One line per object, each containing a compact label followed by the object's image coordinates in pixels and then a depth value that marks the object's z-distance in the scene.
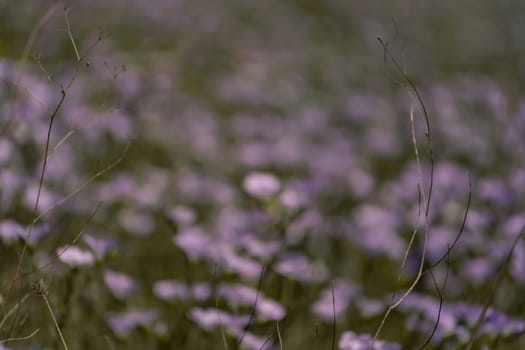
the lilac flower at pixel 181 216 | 4.99
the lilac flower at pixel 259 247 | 4.81
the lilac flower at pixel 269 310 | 4.25
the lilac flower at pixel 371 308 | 4.93
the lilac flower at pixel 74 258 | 3.93
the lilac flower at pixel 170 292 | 4.79
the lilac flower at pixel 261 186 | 5.18
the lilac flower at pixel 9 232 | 4.13
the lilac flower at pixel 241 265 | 4.60
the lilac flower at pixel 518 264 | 5.20
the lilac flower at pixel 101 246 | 4.17
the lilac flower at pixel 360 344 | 3.51
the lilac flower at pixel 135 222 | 6.56
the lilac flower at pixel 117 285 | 4.70
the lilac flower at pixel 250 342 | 3.85
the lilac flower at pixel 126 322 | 4.30
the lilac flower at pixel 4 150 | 5.25
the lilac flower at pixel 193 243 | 4.56
